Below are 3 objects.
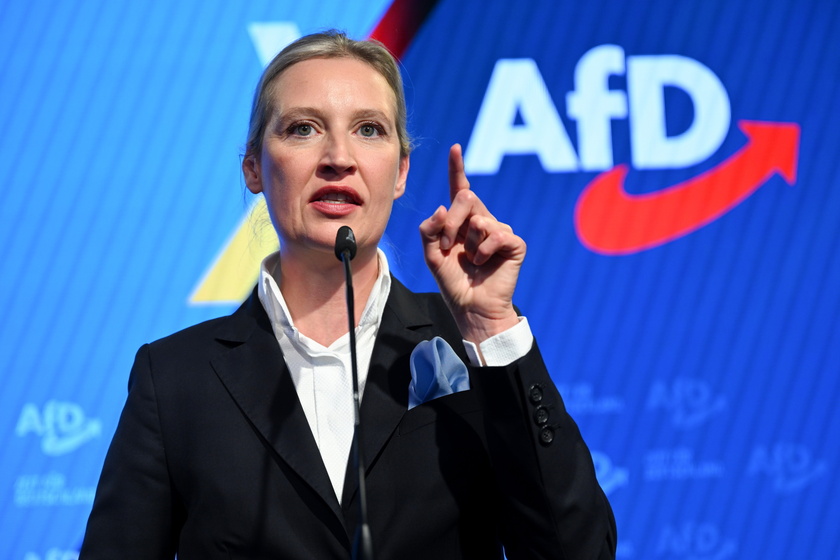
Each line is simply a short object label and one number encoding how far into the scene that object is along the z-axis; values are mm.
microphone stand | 3460
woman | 3685
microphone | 3620
